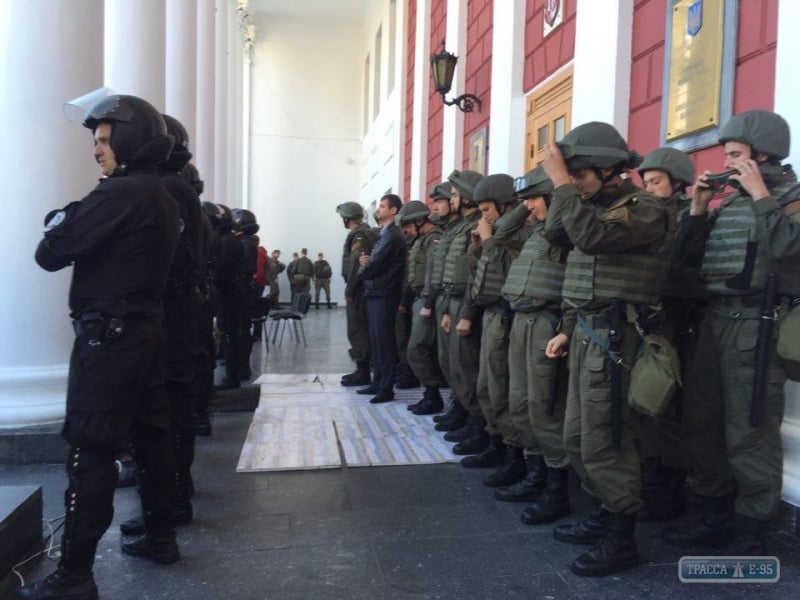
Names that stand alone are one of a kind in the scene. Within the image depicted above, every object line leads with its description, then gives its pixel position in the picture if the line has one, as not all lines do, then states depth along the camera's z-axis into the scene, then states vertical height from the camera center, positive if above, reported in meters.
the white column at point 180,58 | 7.23 +2.33
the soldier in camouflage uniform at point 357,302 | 6.41 -0.38
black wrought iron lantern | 7.66 +2.34
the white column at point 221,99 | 12.68 +3.44
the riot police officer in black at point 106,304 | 2.10 -0.15
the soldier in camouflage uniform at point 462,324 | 4.08 -0.37
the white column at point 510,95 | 6.37 +1.77
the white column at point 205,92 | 9.65 +2.70
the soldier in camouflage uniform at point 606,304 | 2.44 -0.14
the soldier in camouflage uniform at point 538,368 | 2.99 -0.48
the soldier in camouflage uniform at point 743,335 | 2.43 -0.25
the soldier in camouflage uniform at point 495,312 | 3.53 -0.26
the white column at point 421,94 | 10.23 +2.81
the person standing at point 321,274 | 19.19 -0.30
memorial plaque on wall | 3.44 +1.16
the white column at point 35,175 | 3.64 +0.49
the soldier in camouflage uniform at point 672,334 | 2.95 -0.29
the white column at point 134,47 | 4.92 +1.66
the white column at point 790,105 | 2.73 +0.76
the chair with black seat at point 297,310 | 8.88 -0.70
